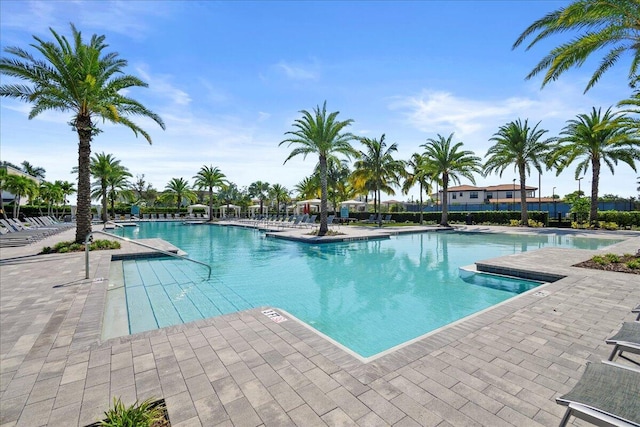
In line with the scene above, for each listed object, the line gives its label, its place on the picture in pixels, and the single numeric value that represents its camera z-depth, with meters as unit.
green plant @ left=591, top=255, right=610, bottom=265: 8.45
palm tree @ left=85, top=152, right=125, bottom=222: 31.86
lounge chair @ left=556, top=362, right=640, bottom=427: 1.81
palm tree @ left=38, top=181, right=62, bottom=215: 34.16
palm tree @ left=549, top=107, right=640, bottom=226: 20.86
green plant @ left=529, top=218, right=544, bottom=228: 25.66
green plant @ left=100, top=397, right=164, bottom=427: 2.27
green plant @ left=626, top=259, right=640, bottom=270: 7.81
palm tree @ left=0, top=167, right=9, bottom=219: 26.22
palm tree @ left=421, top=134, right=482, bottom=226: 26.44
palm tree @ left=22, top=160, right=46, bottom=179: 62.35
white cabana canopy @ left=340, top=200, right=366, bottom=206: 33.91
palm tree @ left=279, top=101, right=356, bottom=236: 18.59
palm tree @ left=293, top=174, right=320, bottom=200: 38.71
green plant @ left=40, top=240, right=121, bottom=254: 11.63
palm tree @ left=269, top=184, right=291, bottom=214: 49.46
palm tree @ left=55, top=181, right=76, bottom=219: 39.38
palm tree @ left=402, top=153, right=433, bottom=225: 30.22
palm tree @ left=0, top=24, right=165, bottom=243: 11.03
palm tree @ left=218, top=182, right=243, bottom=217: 67.96
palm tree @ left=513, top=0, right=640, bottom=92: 7.96
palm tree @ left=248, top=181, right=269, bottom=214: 63.07
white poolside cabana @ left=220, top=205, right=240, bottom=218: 48.41
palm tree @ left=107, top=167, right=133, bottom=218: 35.34
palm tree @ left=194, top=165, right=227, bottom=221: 39.28
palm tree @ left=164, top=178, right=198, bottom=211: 46.63
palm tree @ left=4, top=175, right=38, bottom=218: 27.30
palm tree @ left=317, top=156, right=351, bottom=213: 36.73
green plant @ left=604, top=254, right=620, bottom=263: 8.60
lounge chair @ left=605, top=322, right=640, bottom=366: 2.80
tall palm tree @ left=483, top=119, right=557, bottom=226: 24.42
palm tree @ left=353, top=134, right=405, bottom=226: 26.98
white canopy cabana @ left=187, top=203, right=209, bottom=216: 43.54
